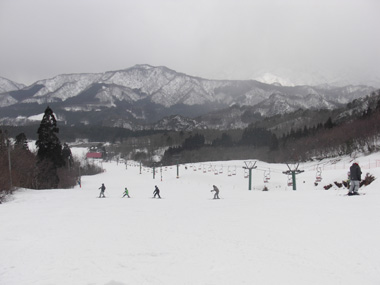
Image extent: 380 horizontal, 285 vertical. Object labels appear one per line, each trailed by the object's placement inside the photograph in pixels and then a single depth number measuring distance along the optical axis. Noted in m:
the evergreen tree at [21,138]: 64.50
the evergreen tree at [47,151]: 46.12
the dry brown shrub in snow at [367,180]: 21.33
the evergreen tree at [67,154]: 88.46
